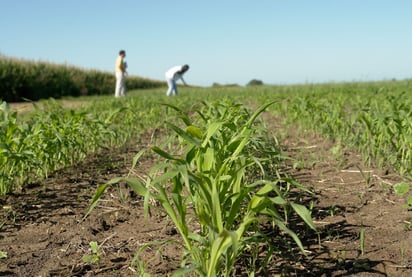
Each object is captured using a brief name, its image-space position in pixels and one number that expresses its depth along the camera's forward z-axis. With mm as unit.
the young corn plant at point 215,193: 1472
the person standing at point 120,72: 14695
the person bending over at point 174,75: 16812
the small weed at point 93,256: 2059
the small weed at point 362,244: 1996
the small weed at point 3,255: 2131
